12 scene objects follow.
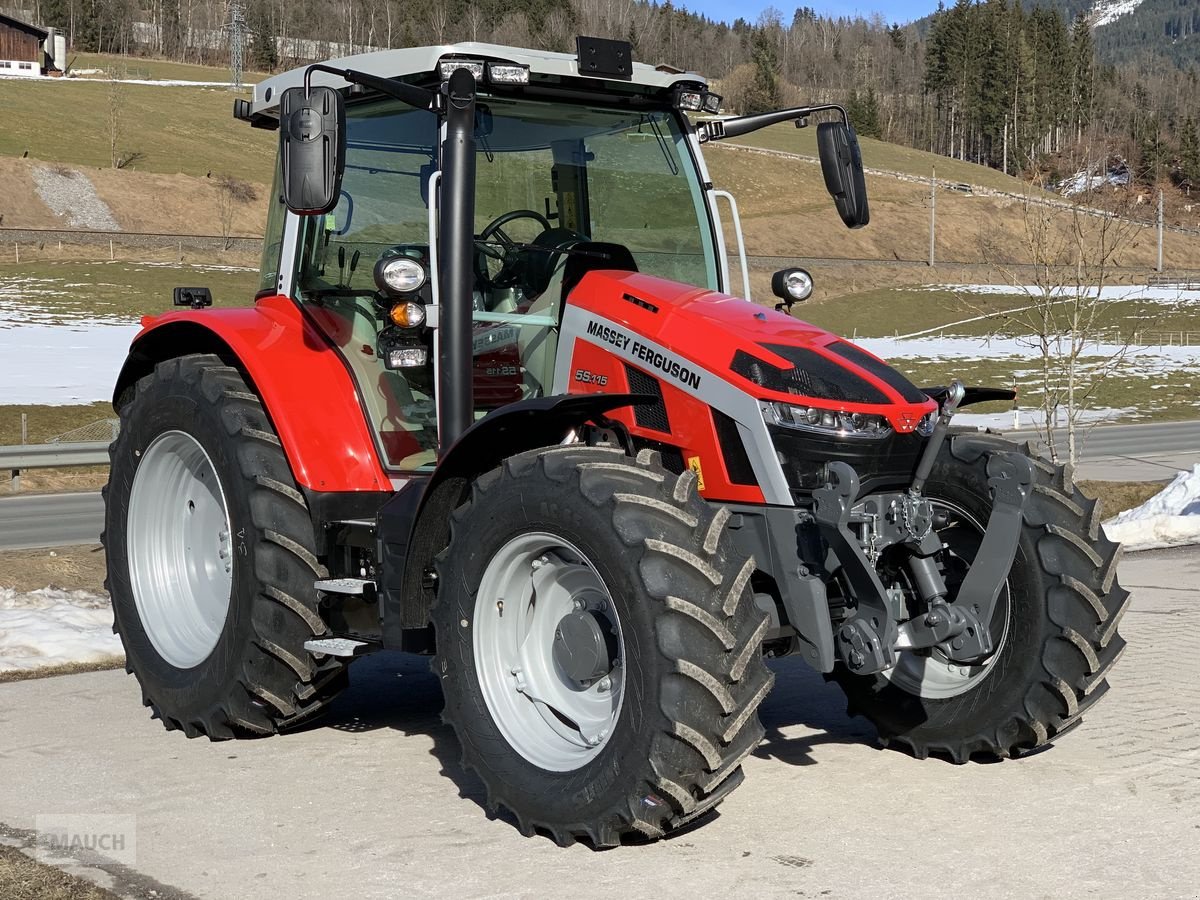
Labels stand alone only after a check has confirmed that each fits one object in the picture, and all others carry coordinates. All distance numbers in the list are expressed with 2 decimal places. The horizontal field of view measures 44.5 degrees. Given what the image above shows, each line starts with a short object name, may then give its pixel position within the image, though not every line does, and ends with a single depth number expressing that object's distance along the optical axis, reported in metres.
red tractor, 4.59
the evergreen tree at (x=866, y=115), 144.50
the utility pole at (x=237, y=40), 111.60
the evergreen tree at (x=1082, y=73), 135.50
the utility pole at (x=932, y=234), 84.21
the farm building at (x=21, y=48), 110.25
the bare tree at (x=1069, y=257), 16.19
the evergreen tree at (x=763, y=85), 133.12
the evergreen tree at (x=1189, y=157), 133.75
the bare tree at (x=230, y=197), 74.94
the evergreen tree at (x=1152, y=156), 127.50
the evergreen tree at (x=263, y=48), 143.38
